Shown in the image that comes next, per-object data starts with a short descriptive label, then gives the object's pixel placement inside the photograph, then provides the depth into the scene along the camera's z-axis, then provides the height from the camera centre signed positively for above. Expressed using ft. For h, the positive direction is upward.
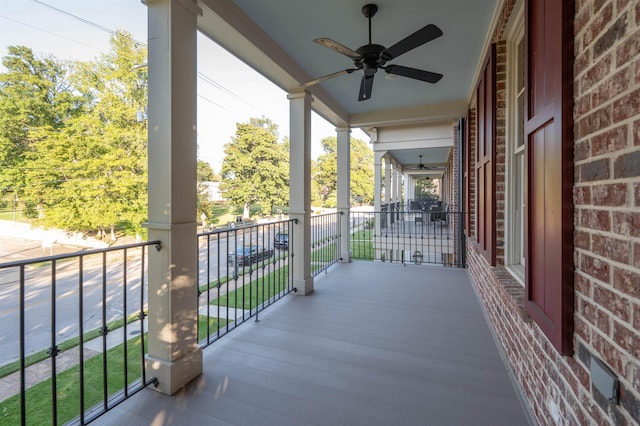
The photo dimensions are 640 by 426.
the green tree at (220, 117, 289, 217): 63.62 +9.35
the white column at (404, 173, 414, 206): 59.21 +5.37
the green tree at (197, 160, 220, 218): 51.03 +5.63
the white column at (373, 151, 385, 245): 26.40 +2.59
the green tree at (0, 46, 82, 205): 28.07 +10.62
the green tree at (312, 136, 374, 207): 78.89 +9.73
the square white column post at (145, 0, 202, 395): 5.96 +0.53
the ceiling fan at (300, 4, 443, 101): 7.21 +4.34
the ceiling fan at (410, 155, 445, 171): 41.26 +6.91
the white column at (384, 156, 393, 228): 33.78 +4.15
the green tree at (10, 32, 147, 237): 29.45 +6.48
